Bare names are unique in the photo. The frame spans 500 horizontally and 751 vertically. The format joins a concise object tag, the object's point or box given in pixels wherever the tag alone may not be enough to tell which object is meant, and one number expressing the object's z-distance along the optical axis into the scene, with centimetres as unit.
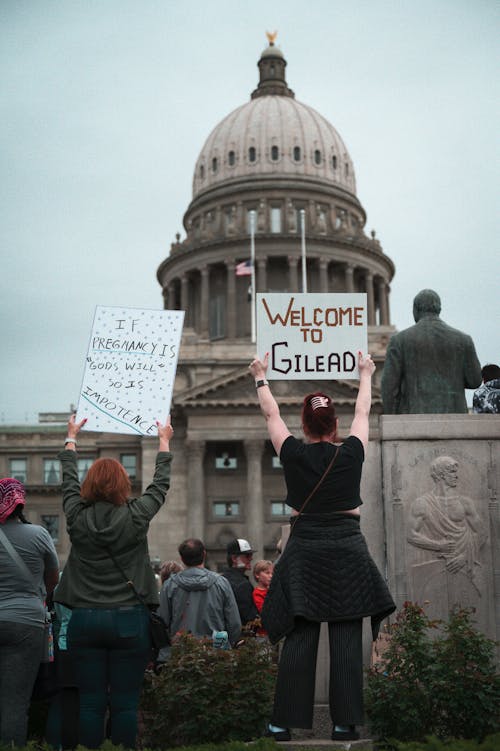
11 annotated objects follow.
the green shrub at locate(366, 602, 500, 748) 772
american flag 7531
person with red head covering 778
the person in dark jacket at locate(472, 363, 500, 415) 1320
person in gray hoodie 1033
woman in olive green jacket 752
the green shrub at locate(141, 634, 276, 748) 822
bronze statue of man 1115
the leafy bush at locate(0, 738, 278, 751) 661
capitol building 6378
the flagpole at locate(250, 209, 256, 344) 7775
